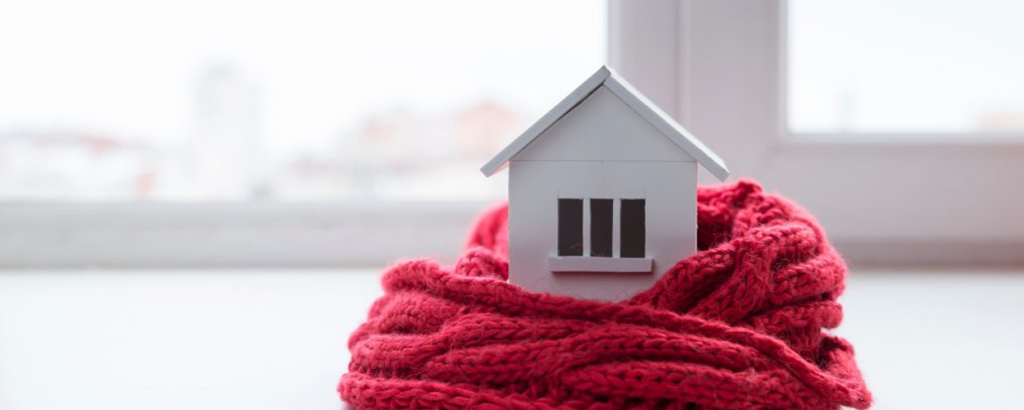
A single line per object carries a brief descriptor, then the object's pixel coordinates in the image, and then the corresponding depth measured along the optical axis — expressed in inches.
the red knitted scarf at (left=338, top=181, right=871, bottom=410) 15.3
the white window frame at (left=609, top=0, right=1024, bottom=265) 39.4
